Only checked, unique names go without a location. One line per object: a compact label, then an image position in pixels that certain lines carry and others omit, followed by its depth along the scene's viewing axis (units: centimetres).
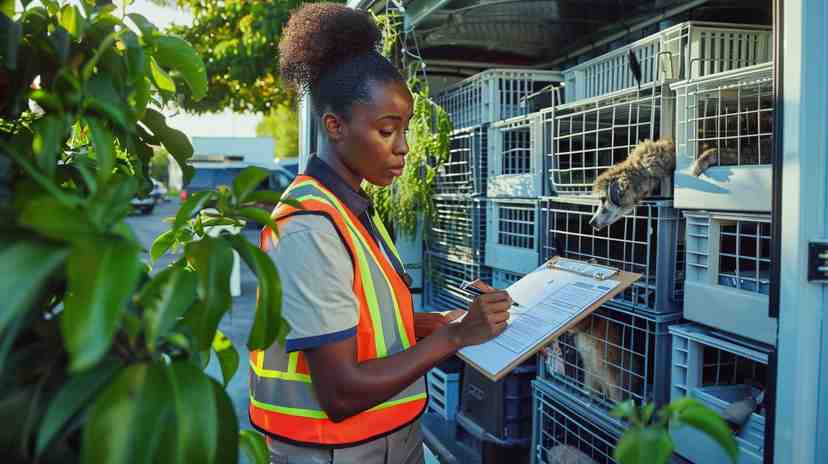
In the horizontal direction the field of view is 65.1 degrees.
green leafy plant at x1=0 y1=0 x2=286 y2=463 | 54
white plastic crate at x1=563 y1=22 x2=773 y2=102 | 179
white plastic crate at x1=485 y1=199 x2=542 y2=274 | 254
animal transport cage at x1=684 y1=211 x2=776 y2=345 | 149
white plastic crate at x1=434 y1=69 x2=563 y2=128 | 278
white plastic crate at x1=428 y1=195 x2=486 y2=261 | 293
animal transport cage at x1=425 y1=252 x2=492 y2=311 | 295
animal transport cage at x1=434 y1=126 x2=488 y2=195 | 291
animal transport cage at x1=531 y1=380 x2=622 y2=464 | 212
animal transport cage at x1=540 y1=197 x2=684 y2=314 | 183
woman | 126
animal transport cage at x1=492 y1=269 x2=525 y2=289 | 278
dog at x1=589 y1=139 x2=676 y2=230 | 184
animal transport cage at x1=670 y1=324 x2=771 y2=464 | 152
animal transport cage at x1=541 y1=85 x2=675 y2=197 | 191
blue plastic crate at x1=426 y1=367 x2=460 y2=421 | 303
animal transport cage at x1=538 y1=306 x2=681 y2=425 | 184
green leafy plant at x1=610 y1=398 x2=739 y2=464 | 64
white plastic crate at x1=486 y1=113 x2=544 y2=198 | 249
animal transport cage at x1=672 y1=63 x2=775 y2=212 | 151
